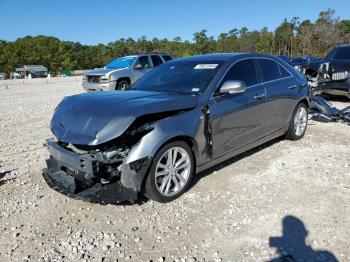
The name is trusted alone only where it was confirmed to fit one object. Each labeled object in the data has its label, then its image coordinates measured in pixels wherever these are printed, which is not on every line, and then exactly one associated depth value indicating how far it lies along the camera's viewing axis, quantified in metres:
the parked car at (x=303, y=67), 12.73
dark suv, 10.04
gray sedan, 3.70
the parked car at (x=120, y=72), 13.25
